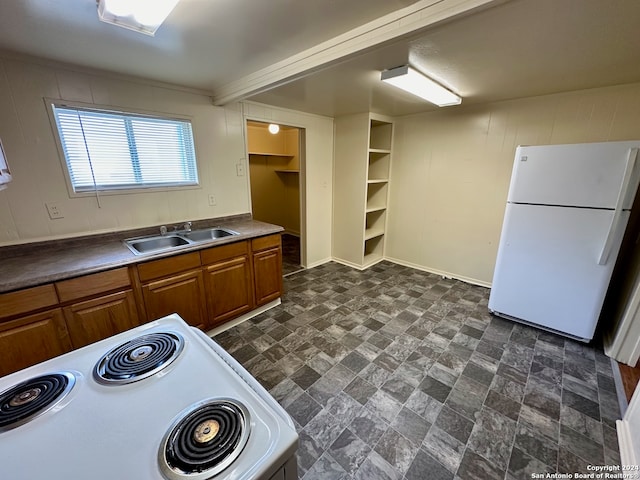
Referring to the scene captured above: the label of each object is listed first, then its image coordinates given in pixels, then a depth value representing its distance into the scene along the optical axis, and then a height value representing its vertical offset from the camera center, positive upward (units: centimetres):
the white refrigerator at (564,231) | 193 -48
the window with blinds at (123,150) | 198 +18
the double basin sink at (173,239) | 225 -59
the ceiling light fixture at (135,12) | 111 +68
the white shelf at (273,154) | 471 +31
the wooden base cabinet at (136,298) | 148 -88
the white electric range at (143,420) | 56 -60
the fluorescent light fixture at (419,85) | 189 +68
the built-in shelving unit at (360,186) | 363 -22
